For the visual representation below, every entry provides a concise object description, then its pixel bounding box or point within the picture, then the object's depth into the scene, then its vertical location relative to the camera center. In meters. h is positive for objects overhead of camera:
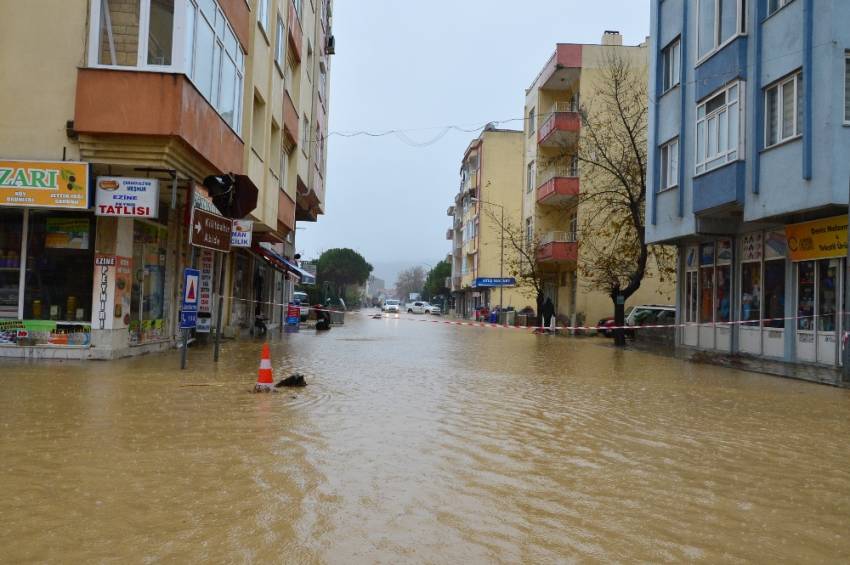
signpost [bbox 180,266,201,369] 12.19 -0.04
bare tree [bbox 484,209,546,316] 36.78 +2.28
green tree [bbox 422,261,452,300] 115.12 +4.54
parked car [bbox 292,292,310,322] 45.30 +0.18
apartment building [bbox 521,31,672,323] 37.97 +7.60
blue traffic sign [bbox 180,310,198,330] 12.09 -0.37
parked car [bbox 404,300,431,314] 86.75 -0.25
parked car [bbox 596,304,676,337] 28.75 -0.12
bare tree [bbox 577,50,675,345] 26.53 +4.51
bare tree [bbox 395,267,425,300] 180.25 +6.23
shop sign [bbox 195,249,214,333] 18.17 +0.12
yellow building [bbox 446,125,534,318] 64.38 +10.42
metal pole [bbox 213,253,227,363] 12.39 -0.59
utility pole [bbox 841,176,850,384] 13.10 -0.70
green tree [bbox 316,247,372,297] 108.69 +5.41
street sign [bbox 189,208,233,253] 11.87 +1.20
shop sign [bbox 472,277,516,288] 55.51 +2.14
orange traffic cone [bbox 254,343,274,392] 9.40 -1.01
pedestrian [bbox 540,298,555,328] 35.89 -0.09
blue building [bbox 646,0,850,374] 14.60 +3.60
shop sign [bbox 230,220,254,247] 17.84 +1.70
